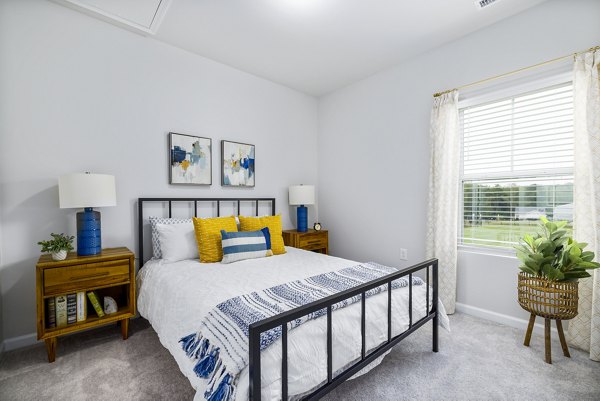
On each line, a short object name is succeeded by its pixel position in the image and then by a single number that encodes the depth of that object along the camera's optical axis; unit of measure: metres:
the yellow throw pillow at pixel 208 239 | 2.54
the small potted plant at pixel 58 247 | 2.01
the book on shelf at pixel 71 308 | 2.07
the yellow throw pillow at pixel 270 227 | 2.89
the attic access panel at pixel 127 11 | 2.26
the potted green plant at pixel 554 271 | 1.91
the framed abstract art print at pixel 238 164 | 3.28
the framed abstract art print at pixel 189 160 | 2.90
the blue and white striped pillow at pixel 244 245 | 2.51
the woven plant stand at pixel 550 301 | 1.94
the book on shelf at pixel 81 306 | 2.11
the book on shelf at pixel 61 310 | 2.02
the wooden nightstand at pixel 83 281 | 1.92
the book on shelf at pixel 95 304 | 2.19
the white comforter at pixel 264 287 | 1.24
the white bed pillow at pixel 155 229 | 2.61
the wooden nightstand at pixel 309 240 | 3.52
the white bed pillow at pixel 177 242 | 2.52
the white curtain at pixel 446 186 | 2.79
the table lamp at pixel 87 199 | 2.05
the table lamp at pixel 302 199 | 3.71
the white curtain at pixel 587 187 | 1.99
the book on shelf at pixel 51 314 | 2.01
